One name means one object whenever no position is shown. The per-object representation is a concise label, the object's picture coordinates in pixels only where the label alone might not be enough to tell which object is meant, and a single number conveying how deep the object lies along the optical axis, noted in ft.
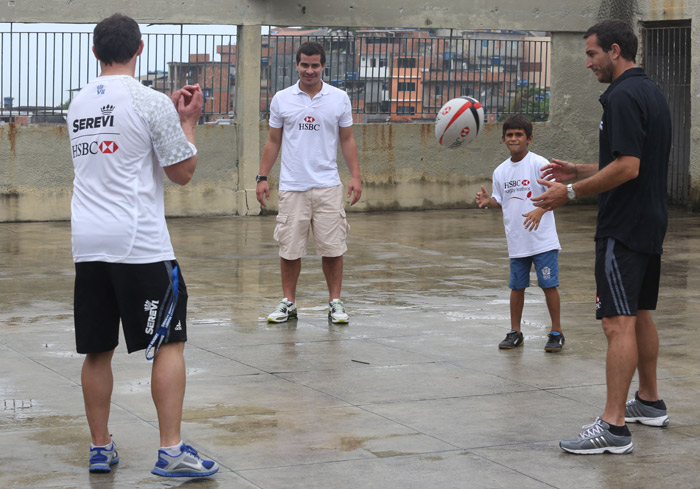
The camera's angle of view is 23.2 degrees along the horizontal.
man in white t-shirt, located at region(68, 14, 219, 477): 23.46
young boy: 37.65
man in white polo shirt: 42.85
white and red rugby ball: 55.10
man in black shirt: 25.99
